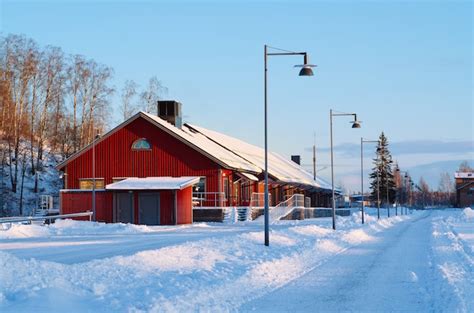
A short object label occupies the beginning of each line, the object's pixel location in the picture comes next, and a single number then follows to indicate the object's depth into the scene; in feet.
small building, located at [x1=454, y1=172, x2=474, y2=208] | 480.64
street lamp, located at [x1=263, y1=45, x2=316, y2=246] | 76.47
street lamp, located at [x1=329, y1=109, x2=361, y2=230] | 127.65
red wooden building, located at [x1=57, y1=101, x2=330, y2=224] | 150.82
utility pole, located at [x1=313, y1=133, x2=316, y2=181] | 289.49
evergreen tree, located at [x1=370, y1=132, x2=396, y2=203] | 393.13
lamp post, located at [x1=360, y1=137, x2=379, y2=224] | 177.64
